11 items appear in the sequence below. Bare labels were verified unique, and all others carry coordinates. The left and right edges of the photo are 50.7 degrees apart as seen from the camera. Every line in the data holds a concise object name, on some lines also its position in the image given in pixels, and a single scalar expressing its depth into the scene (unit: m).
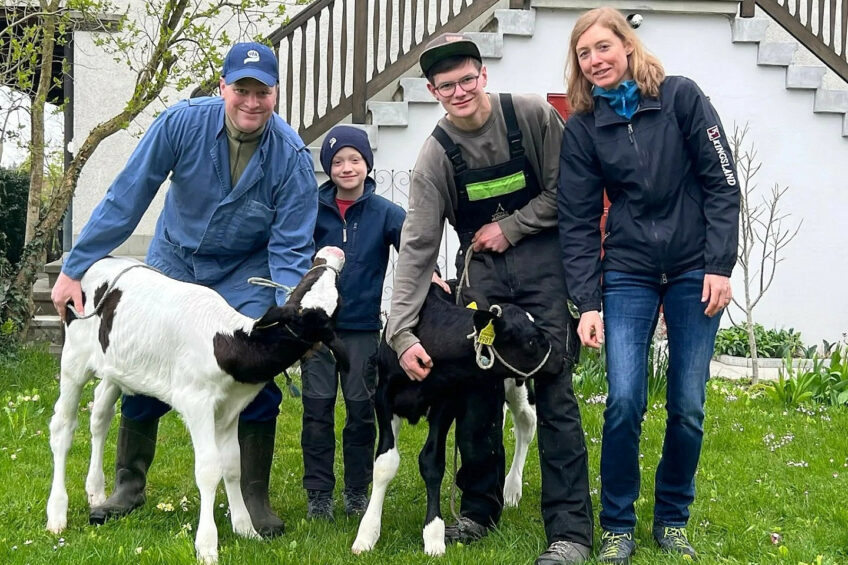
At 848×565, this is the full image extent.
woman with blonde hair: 3.72
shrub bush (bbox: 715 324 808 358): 9.46
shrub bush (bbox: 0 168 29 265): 12.09
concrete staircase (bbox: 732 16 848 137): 9.73
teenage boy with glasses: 3.97
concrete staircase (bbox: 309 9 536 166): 9.25
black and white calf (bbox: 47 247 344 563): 3.83
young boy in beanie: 4.86
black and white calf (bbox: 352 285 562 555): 3.84
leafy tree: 7.89
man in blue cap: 4.28
